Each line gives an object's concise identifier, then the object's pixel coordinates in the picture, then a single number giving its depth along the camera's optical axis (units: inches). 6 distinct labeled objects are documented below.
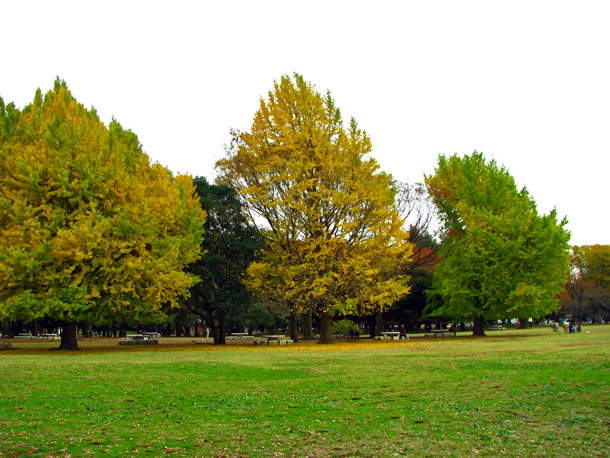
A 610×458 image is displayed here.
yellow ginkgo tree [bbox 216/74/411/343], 1213.7
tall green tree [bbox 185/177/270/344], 1315.2
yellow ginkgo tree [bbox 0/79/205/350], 949.2
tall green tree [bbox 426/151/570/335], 1553.9
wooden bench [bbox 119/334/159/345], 1509.0
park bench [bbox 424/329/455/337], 1818.8
